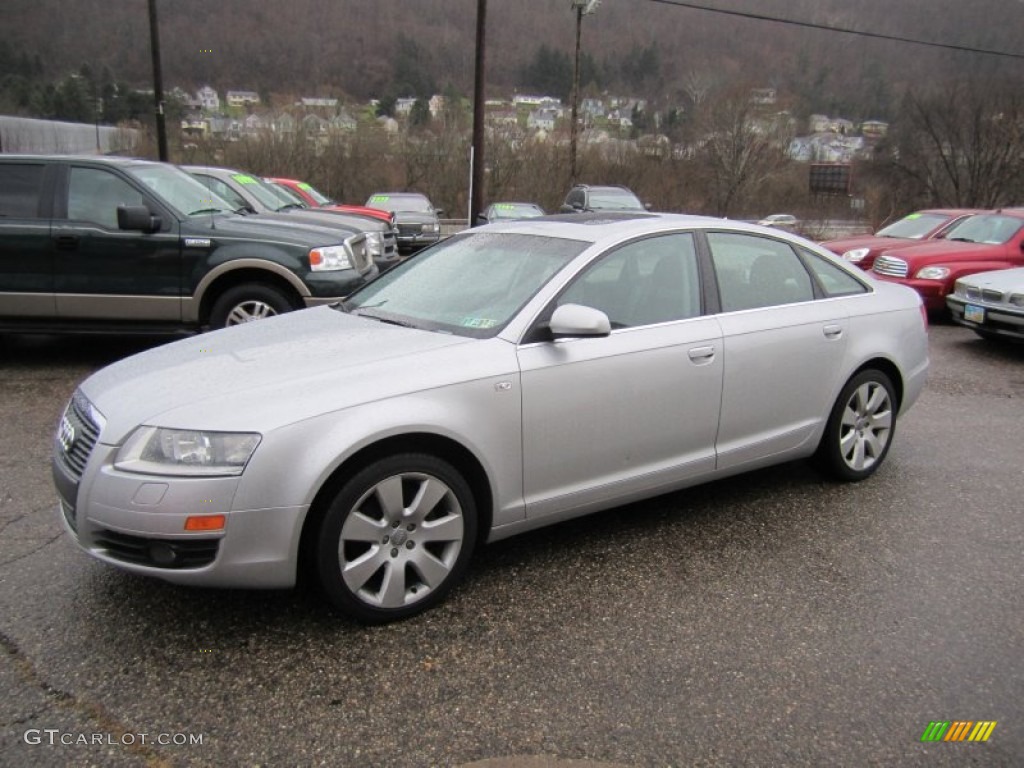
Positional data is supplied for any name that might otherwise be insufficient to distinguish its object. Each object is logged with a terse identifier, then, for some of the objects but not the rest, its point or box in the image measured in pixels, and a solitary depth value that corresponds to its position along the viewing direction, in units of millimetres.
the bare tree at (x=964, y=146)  32938
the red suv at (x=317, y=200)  13958
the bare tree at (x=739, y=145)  35688
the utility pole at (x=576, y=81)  27116
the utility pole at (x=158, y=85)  20428
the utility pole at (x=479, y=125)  18938
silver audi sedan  2637
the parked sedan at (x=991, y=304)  8141
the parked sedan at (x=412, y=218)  18328
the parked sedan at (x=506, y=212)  18156
